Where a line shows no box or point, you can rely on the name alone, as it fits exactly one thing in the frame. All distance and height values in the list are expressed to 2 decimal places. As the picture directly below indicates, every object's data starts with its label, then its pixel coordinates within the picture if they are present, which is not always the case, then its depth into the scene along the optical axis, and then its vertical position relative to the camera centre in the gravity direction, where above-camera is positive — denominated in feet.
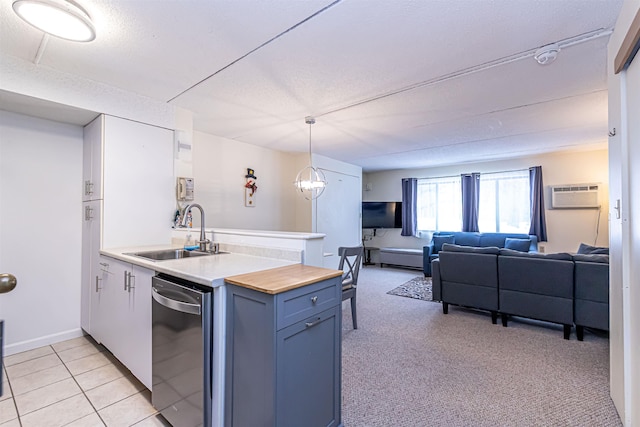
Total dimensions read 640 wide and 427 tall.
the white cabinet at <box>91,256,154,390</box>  6.33 -2.46
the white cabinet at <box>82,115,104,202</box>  8.70 +1.71
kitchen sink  7.85 -1.11
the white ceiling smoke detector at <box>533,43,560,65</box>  6.68 +3.83
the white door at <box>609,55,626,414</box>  5.59 -0.58
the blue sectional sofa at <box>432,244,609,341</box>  9.13 -2.47
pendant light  16.65 +2.07
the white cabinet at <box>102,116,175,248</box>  8.68 +0.99
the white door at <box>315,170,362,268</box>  17.84 +0.17
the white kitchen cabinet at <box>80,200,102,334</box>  8.75 -1.20
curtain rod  19.17 +2.93
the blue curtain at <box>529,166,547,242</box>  17.90 +0.54
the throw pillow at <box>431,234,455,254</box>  19.29 -1.73
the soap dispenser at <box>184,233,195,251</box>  9.23 -0.88
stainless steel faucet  8.29 -0.76
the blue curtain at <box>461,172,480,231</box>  20.22 +1.01
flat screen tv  23.52 +0.04
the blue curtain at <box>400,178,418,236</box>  23.03 +0.61
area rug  14.55 -4.08
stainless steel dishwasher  4.88 -2.48
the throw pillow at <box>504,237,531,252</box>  16.81 -1.77
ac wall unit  16.71 +1.08
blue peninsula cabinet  4.29 -2.17
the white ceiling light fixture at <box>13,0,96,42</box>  4.97 +3.57
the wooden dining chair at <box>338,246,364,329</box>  9.88 -2.25
